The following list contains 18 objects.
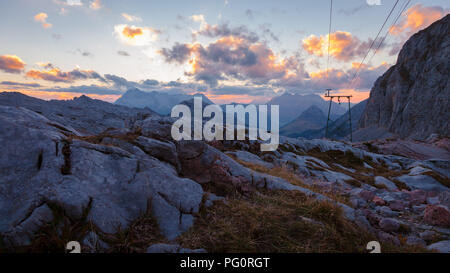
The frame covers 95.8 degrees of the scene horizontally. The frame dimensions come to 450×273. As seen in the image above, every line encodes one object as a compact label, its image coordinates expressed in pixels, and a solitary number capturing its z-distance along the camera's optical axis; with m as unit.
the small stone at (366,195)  13.10
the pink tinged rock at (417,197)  13.68
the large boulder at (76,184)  5.07
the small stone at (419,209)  11.50
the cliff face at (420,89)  102.50
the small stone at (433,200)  13.25
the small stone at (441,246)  6.47
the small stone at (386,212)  10.80
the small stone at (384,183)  23.74
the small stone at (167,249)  4.99
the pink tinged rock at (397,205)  11.81
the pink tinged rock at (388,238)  6.45
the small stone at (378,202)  12.33
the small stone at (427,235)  7.82
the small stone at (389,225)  7.88
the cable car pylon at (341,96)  63.66
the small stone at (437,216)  9.30
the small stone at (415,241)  6.96
